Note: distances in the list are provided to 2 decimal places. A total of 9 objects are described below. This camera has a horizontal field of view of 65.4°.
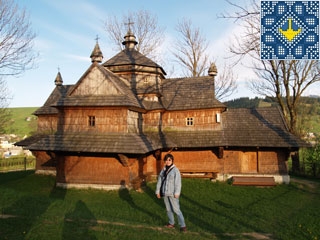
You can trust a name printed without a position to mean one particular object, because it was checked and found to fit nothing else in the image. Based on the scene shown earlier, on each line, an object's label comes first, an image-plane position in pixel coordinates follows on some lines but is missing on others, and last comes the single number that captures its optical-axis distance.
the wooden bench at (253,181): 14.17
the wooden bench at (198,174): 15.44
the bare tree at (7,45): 14.14
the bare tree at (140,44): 25.38
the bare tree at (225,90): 25.66
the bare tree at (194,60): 25.83
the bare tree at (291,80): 18.25
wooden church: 13.06
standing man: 6.57
